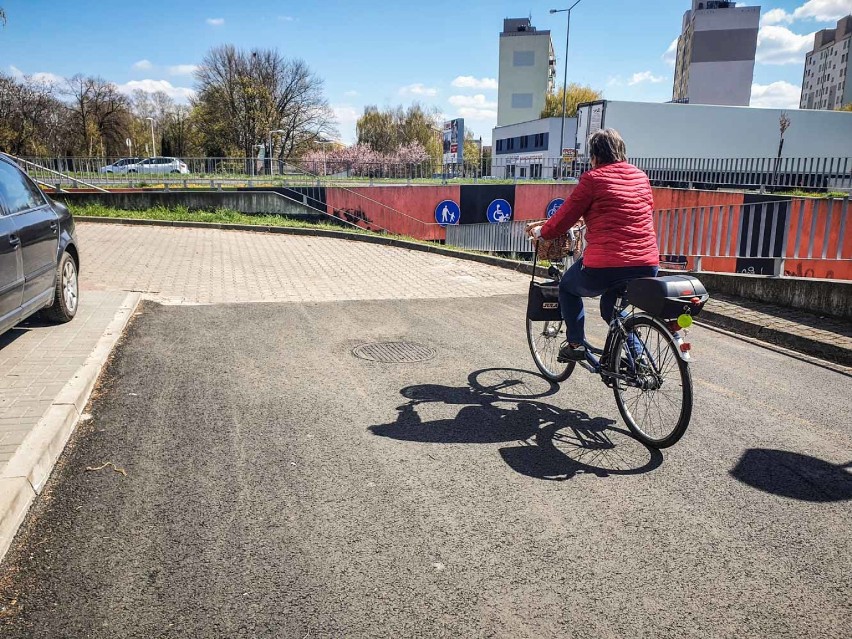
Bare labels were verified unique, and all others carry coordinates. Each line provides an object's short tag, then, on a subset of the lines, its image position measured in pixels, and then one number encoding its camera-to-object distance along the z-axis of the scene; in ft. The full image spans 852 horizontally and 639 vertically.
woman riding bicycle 14.64
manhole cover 20.45
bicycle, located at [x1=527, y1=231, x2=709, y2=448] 13.09
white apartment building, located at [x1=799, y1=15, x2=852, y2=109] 437.17
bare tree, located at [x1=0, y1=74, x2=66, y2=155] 160.45
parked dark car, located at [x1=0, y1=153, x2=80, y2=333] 17.58
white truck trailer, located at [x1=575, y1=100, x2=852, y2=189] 149.28
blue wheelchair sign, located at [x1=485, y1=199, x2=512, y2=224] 92.32
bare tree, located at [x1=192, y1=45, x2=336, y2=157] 181.37
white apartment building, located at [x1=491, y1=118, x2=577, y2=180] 101.45
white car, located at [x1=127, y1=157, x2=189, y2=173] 72.74
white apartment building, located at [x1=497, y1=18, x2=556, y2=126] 346.74
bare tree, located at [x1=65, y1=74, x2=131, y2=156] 197.26
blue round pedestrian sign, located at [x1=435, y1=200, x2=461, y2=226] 89.81
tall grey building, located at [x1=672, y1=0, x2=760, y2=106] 273.75
